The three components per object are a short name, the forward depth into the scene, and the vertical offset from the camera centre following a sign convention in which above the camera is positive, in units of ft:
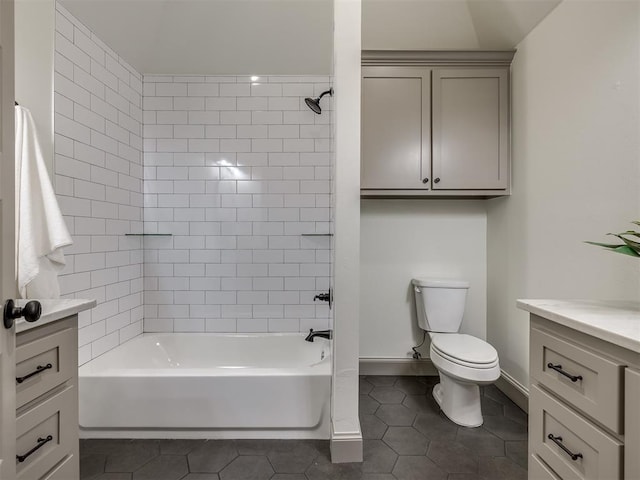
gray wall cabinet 7.36 +2.67
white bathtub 5.79 -2.91
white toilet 6.06 -2.18
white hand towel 4.09 +0.23
